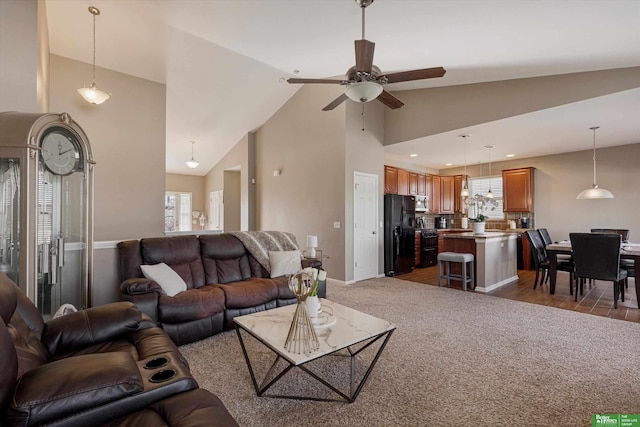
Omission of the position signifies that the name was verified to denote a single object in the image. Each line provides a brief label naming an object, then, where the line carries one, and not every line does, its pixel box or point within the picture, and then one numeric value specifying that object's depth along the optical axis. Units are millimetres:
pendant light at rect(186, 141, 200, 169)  7391
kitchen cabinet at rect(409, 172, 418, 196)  7141
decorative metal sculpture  1736
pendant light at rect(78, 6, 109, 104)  3596
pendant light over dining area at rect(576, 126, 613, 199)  4706
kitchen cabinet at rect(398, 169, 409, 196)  6832
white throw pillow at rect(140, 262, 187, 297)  2842
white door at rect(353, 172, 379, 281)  5379
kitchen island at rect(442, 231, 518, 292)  4762
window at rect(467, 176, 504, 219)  7397
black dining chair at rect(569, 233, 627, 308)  3820
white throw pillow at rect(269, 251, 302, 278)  3729
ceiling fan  2381
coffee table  1764
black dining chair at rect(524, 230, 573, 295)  4602
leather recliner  1001
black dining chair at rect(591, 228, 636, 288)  4195
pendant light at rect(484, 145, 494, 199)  5765
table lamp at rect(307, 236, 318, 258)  4254
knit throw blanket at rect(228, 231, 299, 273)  3830
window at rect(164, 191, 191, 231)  9773
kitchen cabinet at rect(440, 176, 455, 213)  8062
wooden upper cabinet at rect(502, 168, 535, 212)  6801
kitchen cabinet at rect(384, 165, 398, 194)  6484
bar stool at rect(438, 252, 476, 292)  4725
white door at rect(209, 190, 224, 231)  9125
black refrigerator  5949
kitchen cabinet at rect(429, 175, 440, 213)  7871
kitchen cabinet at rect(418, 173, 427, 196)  7418
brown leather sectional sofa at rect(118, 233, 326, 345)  2674
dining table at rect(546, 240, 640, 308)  4387
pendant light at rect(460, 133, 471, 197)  5043
